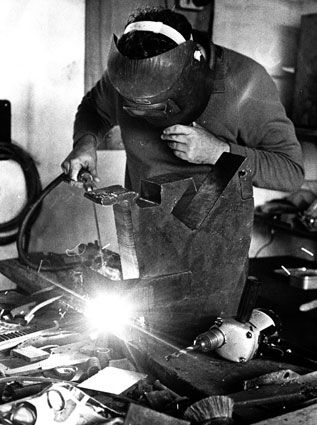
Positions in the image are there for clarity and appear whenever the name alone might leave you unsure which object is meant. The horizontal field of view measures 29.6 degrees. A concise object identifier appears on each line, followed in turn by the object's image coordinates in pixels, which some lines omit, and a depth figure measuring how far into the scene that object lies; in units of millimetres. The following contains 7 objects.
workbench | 1569
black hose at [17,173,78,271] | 2477
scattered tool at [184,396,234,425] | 1358
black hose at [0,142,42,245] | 3322
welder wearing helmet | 1833
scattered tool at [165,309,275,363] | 1667
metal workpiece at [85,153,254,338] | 1722
